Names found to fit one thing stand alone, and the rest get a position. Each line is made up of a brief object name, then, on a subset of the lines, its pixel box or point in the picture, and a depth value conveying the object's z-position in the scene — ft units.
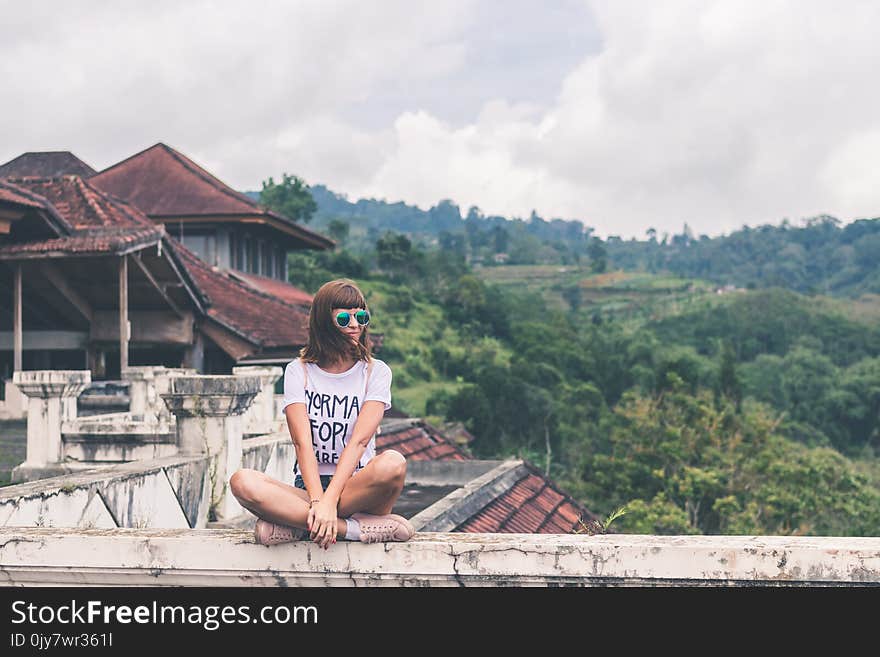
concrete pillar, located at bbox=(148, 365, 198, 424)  35.22
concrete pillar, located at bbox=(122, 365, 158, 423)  36.70
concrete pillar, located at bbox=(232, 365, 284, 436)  36.19
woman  11.61
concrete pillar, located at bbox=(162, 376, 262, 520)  21.84
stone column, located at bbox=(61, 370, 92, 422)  27.63
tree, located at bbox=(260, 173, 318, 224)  212.84
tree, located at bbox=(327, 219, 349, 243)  235.61
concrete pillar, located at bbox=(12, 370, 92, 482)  27.25
